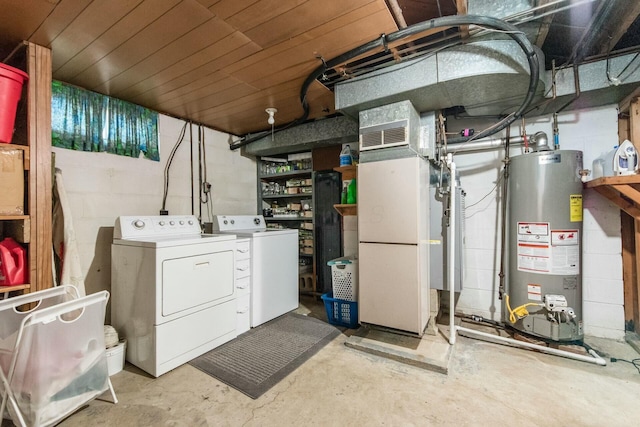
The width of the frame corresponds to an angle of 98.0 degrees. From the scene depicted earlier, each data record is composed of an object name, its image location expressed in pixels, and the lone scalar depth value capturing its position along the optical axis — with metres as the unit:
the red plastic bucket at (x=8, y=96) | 1.66
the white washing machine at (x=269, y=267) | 2.83
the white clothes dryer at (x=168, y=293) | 1.98
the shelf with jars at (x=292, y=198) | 3.96
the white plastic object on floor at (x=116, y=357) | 2.00
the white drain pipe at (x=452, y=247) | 2.28
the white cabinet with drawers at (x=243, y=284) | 2.65
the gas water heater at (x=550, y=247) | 2.23
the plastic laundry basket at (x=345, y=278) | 2.71
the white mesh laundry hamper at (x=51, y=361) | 1.35
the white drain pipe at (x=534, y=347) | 2.03
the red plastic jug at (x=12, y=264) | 1.73
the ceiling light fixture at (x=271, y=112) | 2.99
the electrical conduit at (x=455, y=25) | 1.56
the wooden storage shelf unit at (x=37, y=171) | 1.79
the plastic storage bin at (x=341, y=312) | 2.71
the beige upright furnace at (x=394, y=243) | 2.16
